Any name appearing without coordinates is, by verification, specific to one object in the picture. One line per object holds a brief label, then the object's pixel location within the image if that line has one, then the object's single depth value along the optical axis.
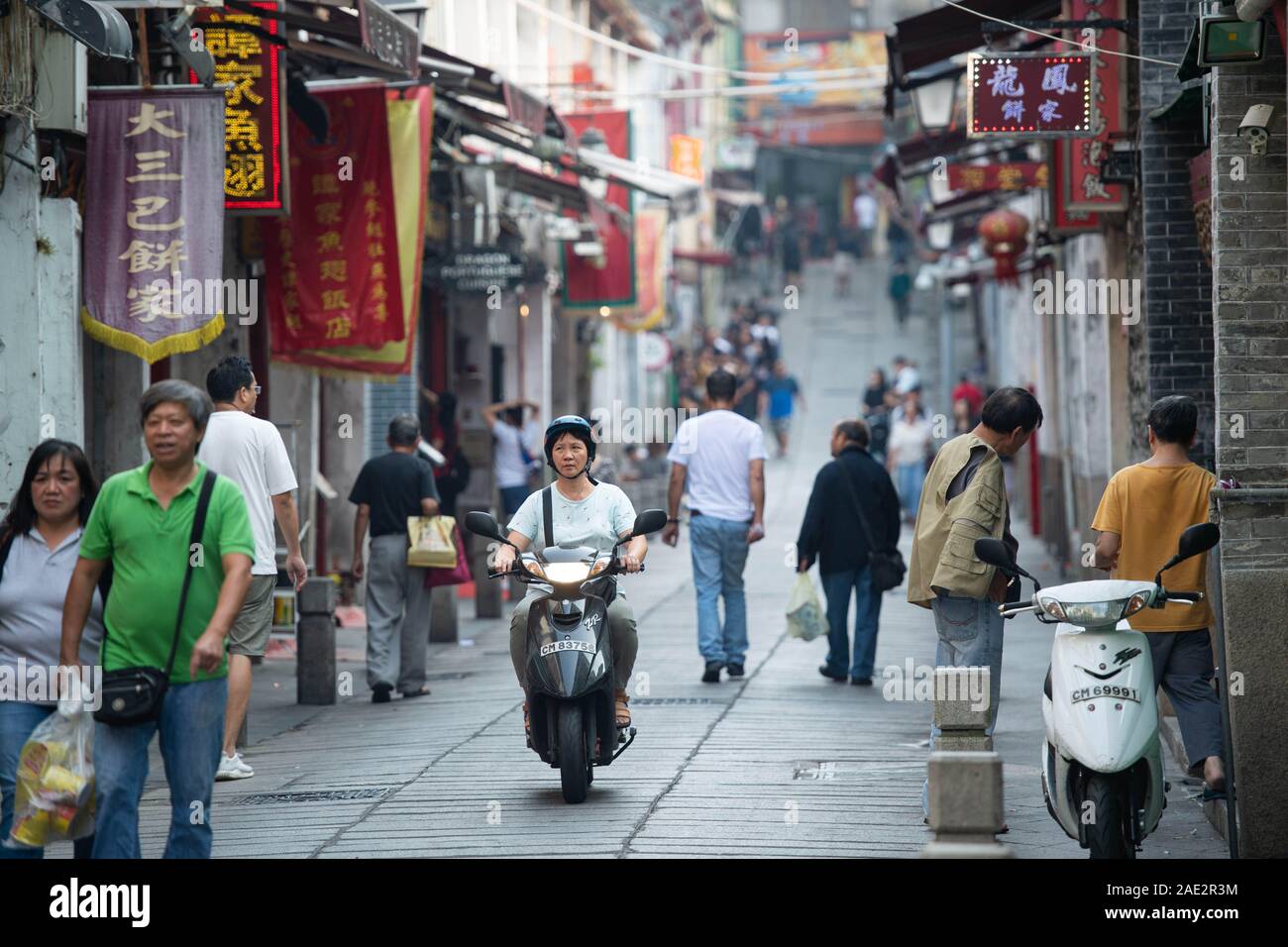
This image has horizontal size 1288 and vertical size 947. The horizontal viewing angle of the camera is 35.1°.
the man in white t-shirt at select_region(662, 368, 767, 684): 13.55
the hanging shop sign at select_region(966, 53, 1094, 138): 13.32
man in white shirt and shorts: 9.74
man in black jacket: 13.88
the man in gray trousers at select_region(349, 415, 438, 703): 13.47
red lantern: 21.84
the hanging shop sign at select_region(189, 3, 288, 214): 12.62
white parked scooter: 7.04
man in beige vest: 8.69
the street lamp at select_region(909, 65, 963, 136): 18.00
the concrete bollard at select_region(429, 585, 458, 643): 16.75
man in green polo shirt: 6.52
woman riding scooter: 9.34
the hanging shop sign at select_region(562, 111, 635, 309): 27.33
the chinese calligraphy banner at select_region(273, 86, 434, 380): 15.20
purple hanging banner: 11.48
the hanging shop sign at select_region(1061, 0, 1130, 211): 14.13
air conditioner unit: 10.77
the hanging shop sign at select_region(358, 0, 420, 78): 12.49
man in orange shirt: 8.21
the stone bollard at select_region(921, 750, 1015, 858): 6.07
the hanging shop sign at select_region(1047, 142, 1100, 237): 15.36
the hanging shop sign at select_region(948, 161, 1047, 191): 20.70
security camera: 8.55
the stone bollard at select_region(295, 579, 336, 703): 12.94
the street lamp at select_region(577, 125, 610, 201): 22.58
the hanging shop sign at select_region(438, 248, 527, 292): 21.67
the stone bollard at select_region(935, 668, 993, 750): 6.93
